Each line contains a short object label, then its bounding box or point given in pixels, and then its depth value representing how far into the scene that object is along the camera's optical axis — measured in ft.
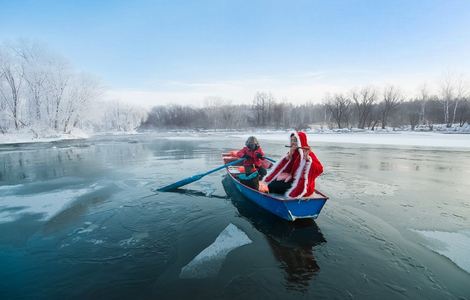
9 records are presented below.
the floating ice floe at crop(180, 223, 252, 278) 11.32
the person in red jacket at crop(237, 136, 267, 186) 23.47
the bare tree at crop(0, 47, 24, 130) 101.50
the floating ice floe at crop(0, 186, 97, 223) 18.25
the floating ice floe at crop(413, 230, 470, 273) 12.09
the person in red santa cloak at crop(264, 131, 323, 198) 15.52
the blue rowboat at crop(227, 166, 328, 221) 14.67
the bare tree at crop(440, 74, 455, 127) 137.40
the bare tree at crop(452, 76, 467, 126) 137.40
